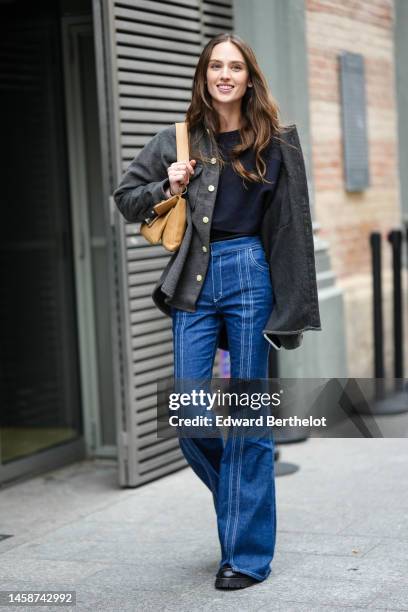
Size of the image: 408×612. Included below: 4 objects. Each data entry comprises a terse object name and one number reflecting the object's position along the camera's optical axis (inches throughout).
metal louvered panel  324.4
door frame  361.7
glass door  368.2
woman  231.9
